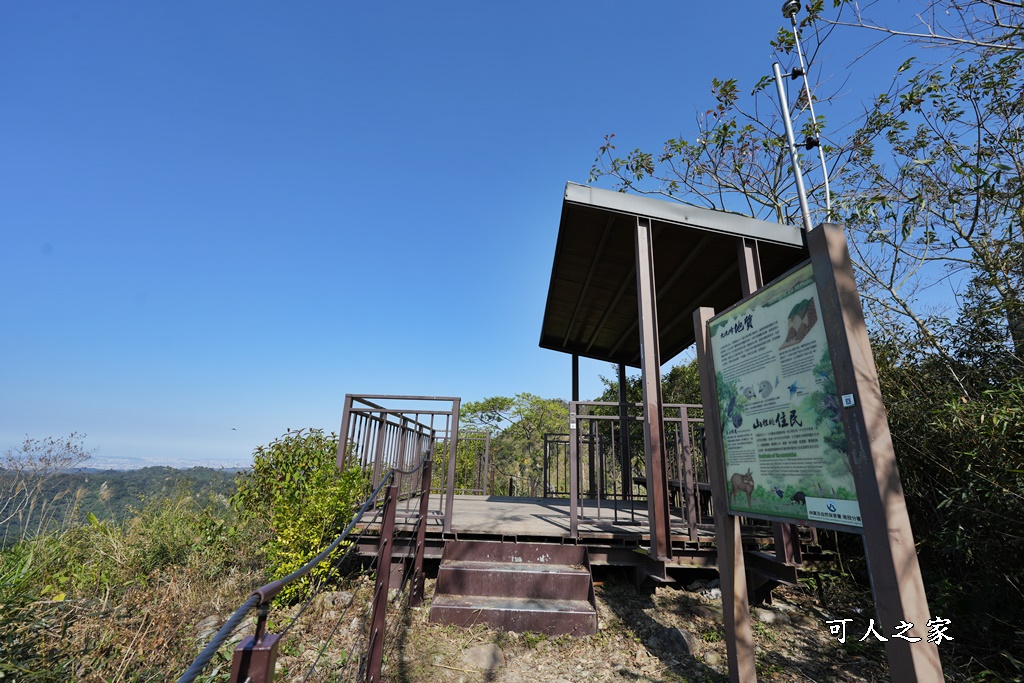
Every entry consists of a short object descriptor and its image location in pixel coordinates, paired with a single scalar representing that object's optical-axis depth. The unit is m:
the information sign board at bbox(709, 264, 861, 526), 2.10
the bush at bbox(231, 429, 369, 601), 3.88
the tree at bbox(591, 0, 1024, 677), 2.88
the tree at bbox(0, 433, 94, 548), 4.96
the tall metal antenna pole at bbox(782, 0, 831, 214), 7.55
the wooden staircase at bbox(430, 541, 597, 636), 3.57
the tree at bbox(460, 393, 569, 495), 18.78
